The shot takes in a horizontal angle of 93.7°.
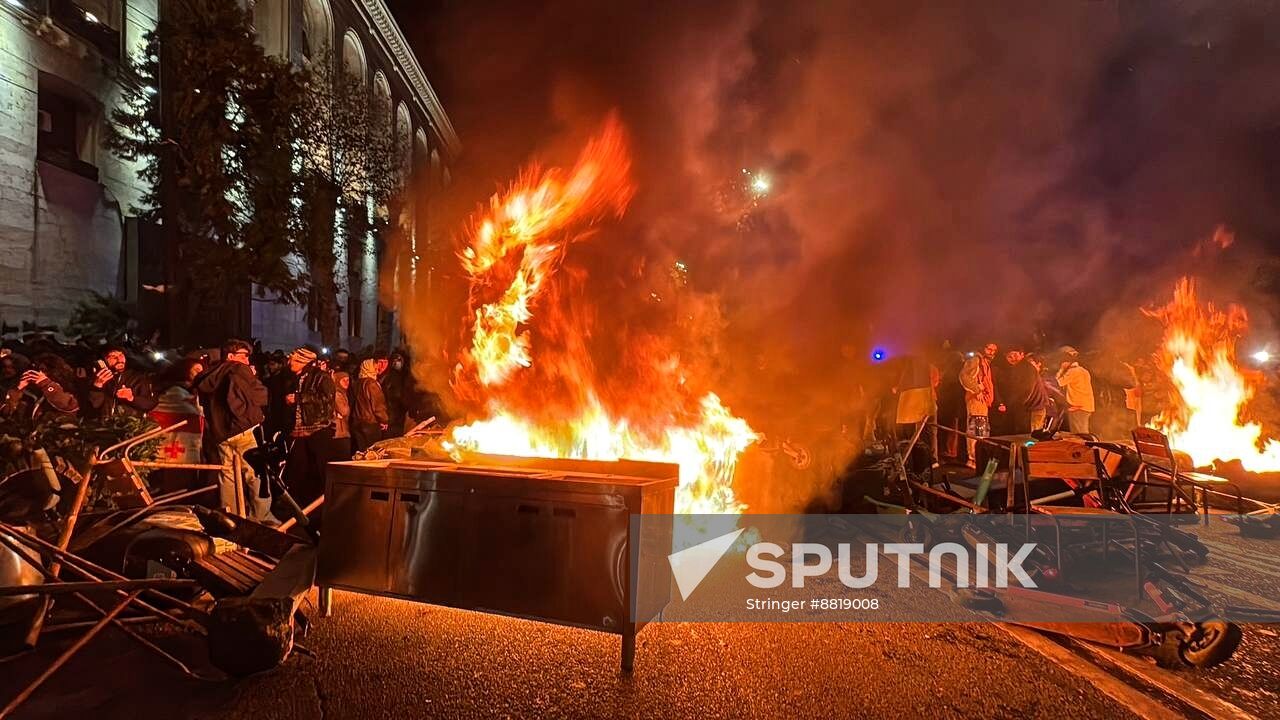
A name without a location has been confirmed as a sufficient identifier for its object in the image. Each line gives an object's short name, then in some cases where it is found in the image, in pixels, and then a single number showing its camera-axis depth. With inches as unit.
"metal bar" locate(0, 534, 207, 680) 141.3
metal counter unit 147.9
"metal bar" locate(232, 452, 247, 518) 251.4
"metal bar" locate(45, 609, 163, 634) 152.7
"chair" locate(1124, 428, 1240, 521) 216.4
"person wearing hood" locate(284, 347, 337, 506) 312.0
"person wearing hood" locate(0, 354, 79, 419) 249.0
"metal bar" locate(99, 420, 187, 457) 191.6
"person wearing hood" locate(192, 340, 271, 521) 275.6
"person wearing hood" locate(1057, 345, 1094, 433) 374.6
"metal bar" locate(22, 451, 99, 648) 151.5
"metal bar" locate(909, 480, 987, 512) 224.5
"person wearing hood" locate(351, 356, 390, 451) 343.3
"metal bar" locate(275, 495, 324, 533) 202.0
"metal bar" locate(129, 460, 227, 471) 211.9
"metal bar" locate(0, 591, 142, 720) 123.4
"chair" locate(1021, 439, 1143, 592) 199.5
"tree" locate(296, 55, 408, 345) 728.3
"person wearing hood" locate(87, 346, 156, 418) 278.8
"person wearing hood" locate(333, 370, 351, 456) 318.0
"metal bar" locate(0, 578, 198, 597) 138.2
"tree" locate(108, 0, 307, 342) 612.1
